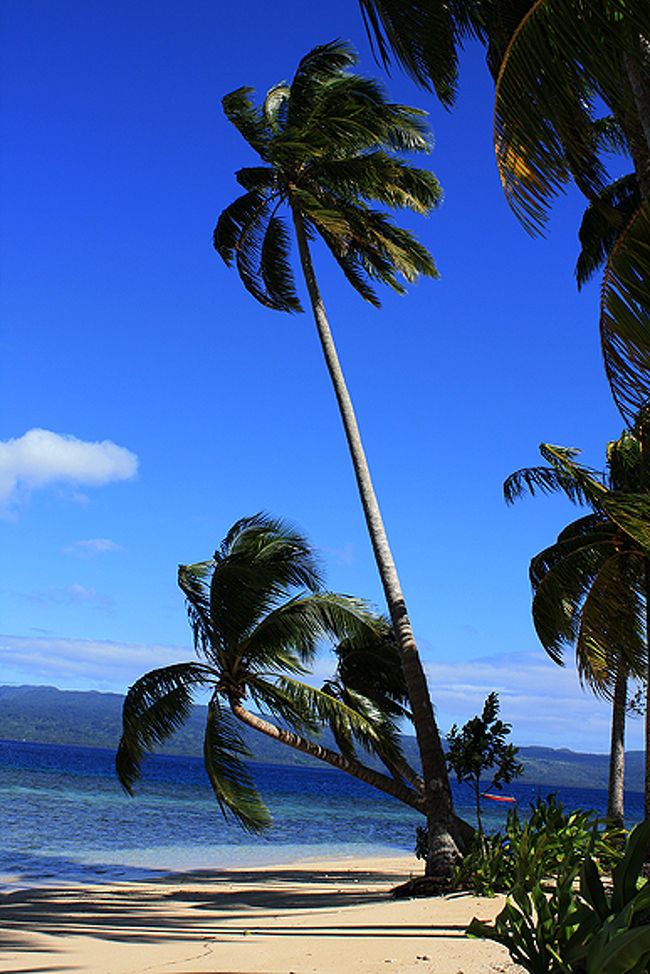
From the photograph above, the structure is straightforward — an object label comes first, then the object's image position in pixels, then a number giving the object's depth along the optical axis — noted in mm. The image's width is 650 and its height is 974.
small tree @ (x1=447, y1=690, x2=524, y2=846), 10930
